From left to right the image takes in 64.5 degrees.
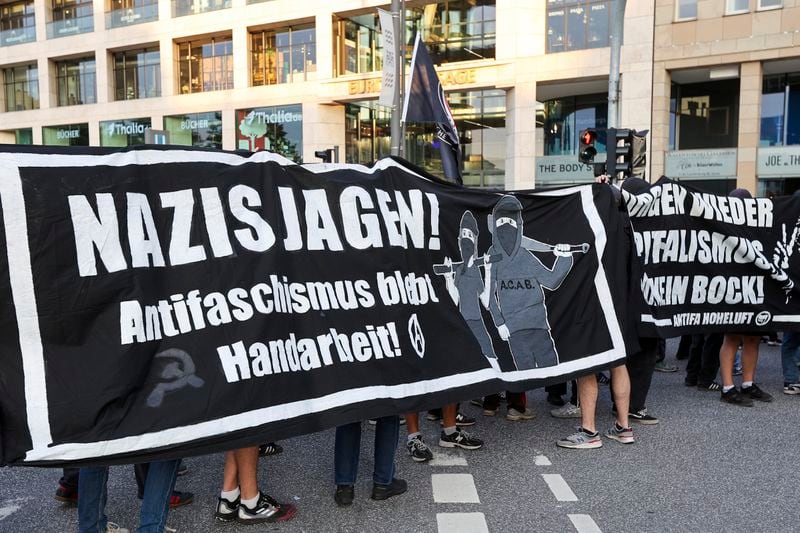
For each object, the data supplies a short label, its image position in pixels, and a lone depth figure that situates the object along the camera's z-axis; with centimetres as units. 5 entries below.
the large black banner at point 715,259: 614
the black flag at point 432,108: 760
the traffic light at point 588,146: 1146
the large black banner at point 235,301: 297
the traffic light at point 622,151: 1092
